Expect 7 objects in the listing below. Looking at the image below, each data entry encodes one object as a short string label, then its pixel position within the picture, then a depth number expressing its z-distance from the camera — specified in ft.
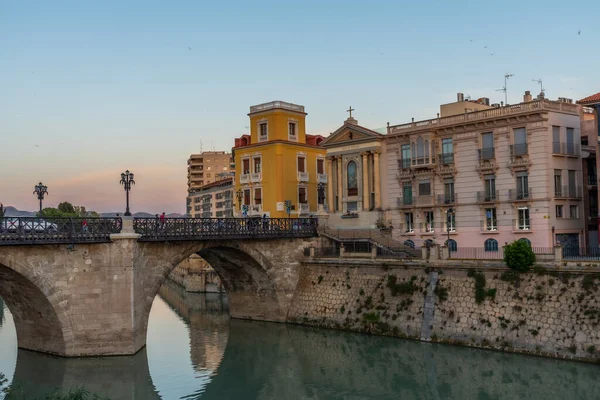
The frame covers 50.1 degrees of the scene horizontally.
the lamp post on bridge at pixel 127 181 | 119.75
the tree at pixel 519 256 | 117.50
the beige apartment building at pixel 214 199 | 376.07
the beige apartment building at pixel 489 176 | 142.61
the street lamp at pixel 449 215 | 160.25
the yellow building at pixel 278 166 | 194.70
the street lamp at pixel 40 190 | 122.42
